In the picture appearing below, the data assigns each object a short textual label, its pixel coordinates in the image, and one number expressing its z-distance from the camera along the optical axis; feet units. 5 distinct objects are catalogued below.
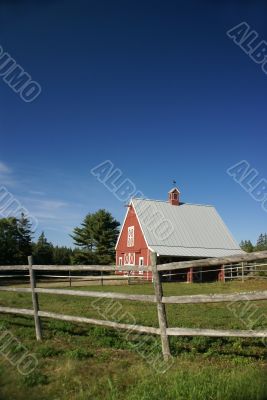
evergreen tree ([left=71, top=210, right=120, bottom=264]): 190.80
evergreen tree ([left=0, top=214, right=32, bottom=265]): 146.61
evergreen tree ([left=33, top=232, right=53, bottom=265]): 163.82
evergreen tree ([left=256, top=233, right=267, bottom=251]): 314.55
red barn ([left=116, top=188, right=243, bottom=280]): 124.98
